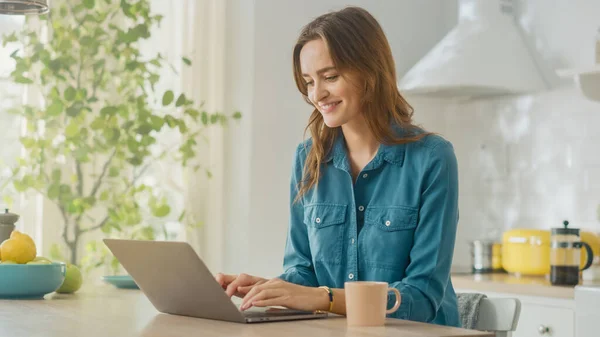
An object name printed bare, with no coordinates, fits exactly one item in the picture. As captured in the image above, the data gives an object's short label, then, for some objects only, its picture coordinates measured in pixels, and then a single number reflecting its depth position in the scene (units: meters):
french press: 3.23
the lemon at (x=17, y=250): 2.10
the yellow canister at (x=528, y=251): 3.57
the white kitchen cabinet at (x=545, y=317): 3.03
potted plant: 3.36
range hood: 3.71
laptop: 1.54
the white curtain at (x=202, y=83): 3.74
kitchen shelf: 3.35
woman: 1.87
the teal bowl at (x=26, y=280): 2.04
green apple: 2.20
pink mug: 1.52
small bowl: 2.40
